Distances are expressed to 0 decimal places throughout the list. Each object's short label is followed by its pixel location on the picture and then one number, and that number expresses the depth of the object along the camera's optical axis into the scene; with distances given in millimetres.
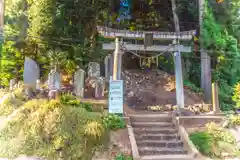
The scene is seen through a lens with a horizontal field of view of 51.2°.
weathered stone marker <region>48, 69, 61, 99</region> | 11626
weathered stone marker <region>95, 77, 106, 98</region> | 13641
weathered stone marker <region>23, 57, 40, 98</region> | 13039
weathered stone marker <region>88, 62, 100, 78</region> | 14562
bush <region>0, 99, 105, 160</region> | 7512
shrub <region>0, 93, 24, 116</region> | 9661
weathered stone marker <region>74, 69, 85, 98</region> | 13165
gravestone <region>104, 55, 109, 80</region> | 15281
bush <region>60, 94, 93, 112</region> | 9842
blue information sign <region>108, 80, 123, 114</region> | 9656
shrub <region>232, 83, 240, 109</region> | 10829
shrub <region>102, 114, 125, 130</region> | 8977
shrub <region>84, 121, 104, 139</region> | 7828
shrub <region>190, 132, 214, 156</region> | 8578
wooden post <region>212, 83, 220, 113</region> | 11080
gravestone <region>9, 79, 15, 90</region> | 12772
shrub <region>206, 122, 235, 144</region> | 9039
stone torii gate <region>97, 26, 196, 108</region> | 10758
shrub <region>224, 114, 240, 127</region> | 9736
